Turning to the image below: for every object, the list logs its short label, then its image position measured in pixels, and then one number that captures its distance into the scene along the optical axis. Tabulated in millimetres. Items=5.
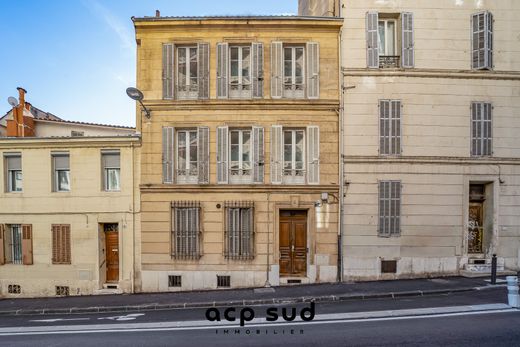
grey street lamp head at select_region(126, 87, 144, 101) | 9867
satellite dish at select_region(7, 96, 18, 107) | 13297
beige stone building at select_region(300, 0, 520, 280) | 11641
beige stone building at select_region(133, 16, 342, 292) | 11562
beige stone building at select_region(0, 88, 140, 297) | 11797
